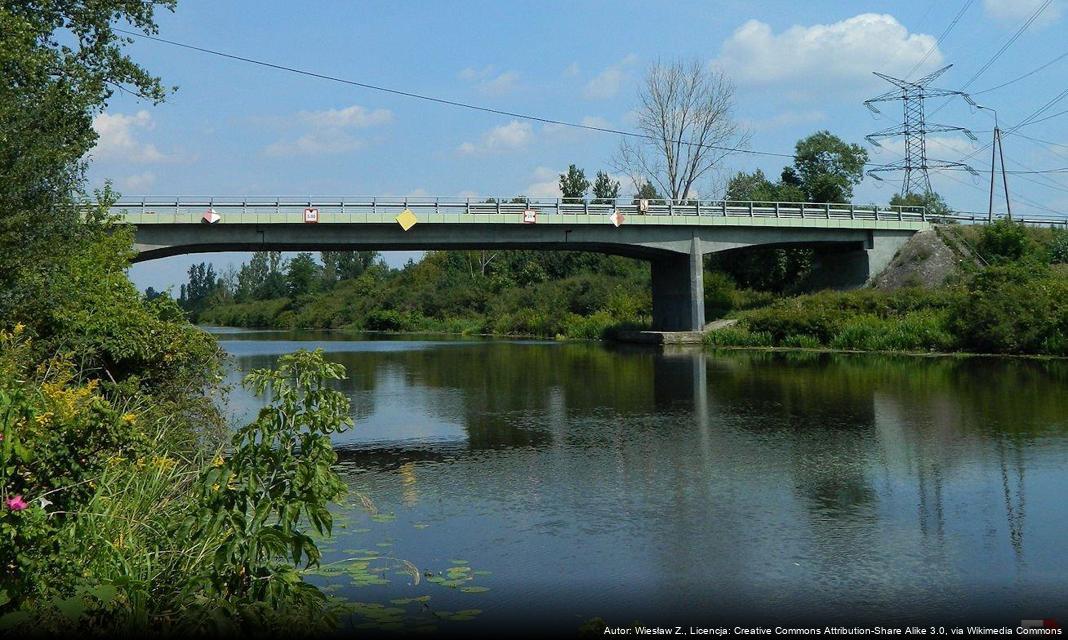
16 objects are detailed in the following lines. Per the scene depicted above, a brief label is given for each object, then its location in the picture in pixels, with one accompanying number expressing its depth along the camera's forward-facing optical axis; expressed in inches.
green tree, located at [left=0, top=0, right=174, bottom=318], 537.3
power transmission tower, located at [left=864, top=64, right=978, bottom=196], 2576.3
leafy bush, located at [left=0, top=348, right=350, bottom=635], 233.3
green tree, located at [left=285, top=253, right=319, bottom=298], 5433.1
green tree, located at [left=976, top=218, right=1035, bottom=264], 2095.2
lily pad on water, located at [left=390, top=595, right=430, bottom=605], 302.4
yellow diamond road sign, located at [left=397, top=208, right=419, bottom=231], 1747.0
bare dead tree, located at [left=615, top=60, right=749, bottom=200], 2785.4
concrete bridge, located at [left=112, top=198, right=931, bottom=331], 1690.5
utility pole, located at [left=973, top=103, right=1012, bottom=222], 2536.9
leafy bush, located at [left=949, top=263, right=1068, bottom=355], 1373.0
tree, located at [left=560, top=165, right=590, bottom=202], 4008.4
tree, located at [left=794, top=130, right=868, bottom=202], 2859.3
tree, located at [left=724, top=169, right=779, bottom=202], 2842.0
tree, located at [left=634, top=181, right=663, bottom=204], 3011.8
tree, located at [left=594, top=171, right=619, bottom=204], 4117.4
